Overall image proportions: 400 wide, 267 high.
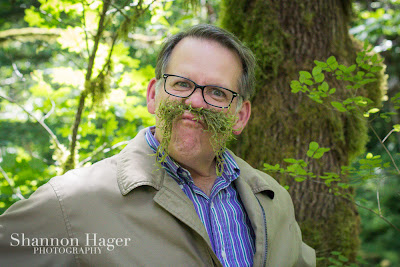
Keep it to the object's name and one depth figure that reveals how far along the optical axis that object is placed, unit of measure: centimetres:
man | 87
